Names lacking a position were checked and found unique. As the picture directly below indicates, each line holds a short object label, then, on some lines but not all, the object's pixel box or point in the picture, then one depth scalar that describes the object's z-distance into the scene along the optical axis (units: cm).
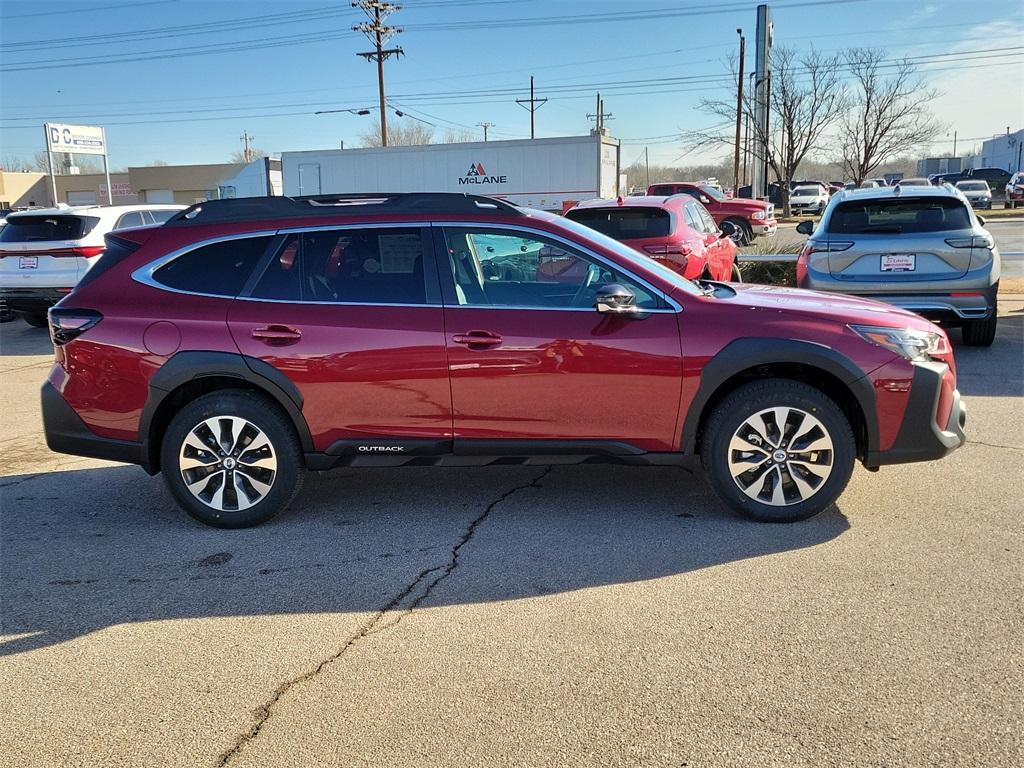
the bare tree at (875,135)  3509
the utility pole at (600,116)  8038
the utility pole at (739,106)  3923
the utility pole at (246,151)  10622
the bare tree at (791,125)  3638
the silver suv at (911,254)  807
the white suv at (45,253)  1124
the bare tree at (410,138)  8944
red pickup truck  2375
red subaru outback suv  437
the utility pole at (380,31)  4006
